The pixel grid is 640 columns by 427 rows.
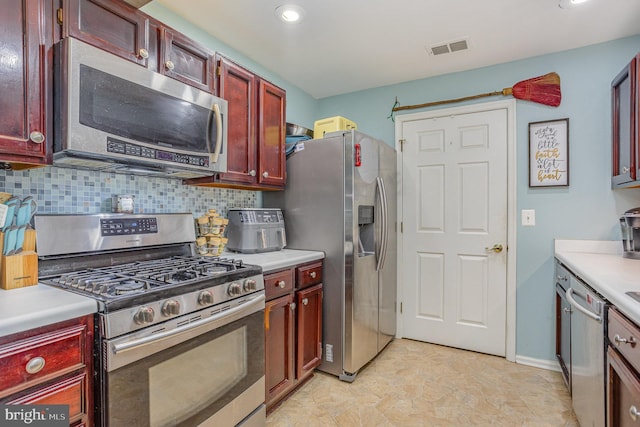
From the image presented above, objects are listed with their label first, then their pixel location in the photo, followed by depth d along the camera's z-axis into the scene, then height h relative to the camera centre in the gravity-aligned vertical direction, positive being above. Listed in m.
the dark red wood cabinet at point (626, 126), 1.92 +0.53
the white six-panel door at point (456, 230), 2.77 -0.16
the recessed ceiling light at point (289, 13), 1.98 +1.21
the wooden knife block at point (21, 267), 1.25 -0.21
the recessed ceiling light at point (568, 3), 1.91 +1.20
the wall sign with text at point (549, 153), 2.52 +0.44
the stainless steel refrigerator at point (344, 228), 2.32 -0.12
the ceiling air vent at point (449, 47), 2.42 +1.22
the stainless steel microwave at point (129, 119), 1.30 +0.42
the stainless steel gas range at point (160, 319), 1.13 -0.42
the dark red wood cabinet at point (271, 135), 2.32 +0.56
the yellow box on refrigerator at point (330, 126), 2.75 +0.72
